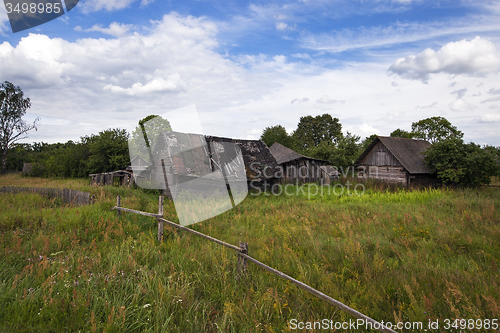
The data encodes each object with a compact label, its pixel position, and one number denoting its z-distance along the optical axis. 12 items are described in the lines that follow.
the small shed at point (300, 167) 25.88
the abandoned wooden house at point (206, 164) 14.84
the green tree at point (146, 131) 38.01
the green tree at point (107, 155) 31.03
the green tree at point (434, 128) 43.44
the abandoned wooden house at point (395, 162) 20.19
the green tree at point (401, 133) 45.31
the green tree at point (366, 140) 36.67
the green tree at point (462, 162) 16.70
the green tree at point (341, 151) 29.38
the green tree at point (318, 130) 52.43
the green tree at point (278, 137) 42.69
